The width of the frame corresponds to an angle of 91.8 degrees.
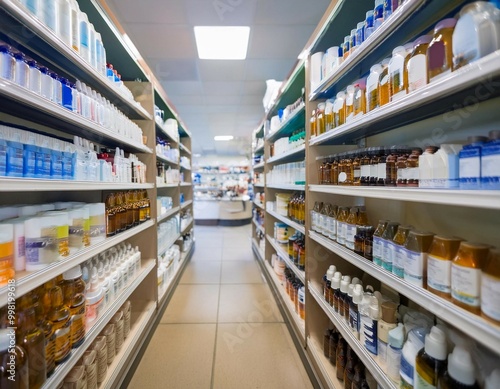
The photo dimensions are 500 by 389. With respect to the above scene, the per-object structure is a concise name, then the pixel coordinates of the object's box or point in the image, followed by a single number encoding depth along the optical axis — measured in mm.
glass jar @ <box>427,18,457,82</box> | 726
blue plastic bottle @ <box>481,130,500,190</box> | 603
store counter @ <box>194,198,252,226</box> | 8109
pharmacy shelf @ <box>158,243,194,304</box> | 2480
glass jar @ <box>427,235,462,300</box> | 744
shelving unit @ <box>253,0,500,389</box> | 685
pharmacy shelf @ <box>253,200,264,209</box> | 3919
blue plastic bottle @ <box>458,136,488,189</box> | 647
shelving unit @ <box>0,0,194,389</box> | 905
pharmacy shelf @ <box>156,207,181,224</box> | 2474
